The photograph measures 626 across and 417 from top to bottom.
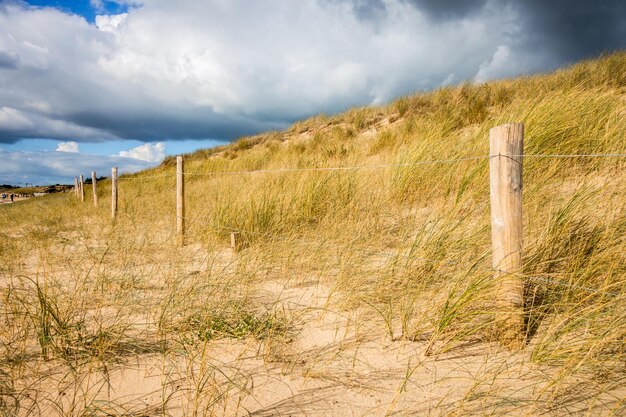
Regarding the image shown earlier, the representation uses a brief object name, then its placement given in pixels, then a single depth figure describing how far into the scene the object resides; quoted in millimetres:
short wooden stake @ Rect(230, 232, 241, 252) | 4168
